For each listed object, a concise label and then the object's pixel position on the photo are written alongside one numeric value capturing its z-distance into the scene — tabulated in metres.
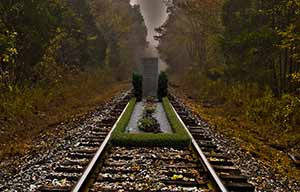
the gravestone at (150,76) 22.00
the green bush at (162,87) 20.47
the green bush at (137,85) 19.84
